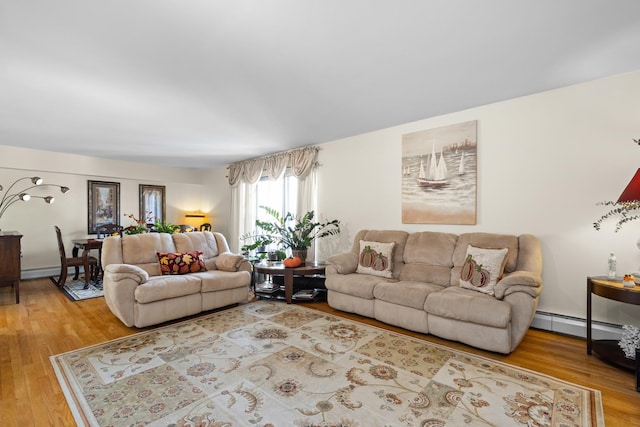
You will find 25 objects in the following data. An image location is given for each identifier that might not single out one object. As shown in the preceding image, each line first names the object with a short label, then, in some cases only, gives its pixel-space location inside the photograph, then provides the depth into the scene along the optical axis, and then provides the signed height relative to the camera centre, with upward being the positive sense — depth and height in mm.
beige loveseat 3117 -791
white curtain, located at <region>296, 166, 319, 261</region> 5098 +300
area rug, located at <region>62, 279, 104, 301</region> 4418 -1252
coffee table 4062 -816
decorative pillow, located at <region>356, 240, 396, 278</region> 3639 -586
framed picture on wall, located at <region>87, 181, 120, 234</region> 6238 +153
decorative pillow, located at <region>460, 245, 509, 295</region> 2873 -556
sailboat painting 3539 +464
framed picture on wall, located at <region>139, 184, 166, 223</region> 6969 +196
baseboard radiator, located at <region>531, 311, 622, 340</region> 2760 -1100
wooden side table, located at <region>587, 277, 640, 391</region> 2221 -792
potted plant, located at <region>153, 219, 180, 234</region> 5734 -322
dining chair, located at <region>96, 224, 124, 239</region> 5867 -375
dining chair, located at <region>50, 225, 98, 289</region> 4986 -873
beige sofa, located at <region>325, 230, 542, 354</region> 2537 -779
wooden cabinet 4070 -679
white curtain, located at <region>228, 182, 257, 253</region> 6500 -33
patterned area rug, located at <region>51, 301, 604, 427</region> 1772 -1209
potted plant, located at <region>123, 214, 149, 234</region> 5459 -340
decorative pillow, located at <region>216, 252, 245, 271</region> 4058 -684
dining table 4968 -591
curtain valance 5125 +882
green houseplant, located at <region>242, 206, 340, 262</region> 4562 -322
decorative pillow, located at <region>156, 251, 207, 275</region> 3767 -656
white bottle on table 2566 -465
